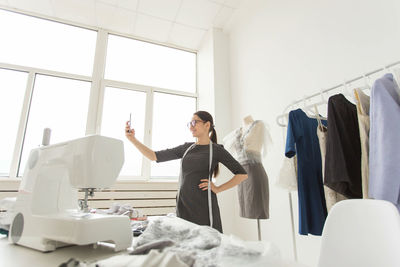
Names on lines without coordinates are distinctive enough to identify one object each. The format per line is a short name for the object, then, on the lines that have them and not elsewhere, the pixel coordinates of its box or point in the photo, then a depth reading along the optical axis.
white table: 0.62
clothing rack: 1.17
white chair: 0.70
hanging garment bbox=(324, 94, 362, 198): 1.15
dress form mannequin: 1.90
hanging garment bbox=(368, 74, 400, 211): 0.95
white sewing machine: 0.73
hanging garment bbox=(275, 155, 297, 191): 1.54
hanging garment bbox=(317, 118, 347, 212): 1.26
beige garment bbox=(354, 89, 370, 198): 1.10
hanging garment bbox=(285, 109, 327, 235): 1.36
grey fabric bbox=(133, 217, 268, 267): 0.44
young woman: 1.47
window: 2.92
